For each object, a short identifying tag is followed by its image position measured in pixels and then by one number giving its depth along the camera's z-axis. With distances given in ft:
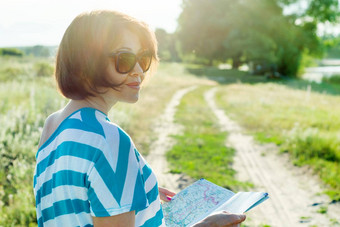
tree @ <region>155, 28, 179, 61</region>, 167.69
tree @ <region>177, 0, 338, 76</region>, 110.22
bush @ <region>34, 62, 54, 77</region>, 66.28
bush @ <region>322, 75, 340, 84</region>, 111.24
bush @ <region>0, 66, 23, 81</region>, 57.25
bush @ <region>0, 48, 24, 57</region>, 170.90
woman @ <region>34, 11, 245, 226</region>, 3.79
